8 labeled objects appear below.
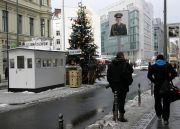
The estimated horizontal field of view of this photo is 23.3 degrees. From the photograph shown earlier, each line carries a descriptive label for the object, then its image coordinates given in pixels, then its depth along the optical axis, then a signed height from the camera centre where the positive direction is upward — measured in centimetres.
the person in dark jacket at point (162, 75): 1093 -49
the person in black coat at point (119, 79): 1138 -60
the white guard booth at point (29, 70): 2417 -76
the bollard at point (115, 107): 1088 -130
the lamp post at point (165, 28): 2192 +140
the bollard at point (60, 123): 649 -100
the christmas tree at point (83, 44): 3161 +89
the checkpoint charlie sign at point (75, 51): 2994 +36
